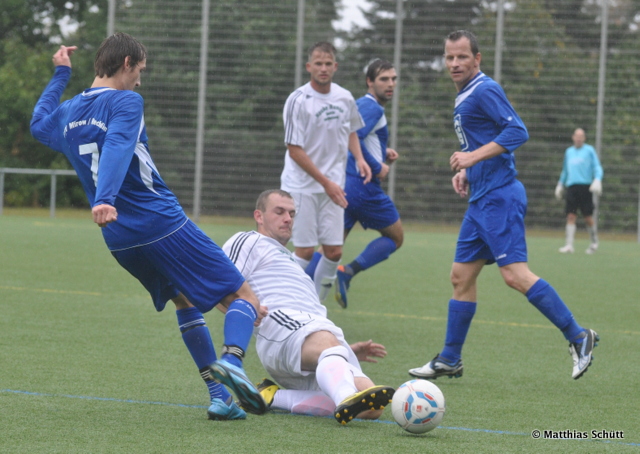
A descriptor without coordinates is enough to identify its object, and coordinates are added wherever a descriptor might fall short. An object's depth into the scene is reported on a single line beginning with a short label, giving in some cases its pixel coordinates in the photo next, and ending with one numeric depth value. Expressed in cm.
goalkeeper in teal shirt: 3316
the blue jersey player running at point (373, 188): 1650
